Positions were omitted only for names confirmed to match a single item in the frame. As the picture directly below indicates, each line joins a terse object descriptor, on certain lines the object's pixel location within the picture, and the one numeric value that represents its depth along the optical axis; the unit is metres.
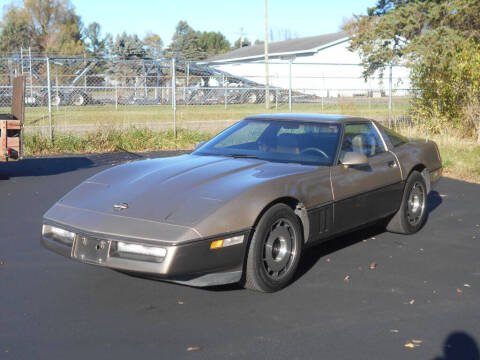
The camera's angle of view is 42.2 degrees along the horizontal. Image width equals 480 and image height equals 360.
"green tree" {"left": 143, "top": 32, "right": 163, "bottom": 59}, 77.59
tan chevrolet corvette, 4.21
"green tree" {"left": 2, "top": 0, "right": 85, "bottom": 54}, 66.06
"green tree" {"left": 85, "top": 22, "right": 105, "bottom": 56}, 78.24
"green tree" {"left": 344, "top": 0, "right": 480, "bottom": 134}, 14.84
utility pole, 36.52
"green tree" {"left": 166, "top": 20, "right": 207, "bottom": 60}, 71.44
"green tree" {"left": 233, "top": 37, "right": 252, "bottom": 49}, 113.88
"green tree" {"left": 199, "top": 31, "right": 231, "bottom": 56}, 105.72
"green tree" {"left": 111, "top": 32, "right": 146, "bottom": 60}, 48.01
